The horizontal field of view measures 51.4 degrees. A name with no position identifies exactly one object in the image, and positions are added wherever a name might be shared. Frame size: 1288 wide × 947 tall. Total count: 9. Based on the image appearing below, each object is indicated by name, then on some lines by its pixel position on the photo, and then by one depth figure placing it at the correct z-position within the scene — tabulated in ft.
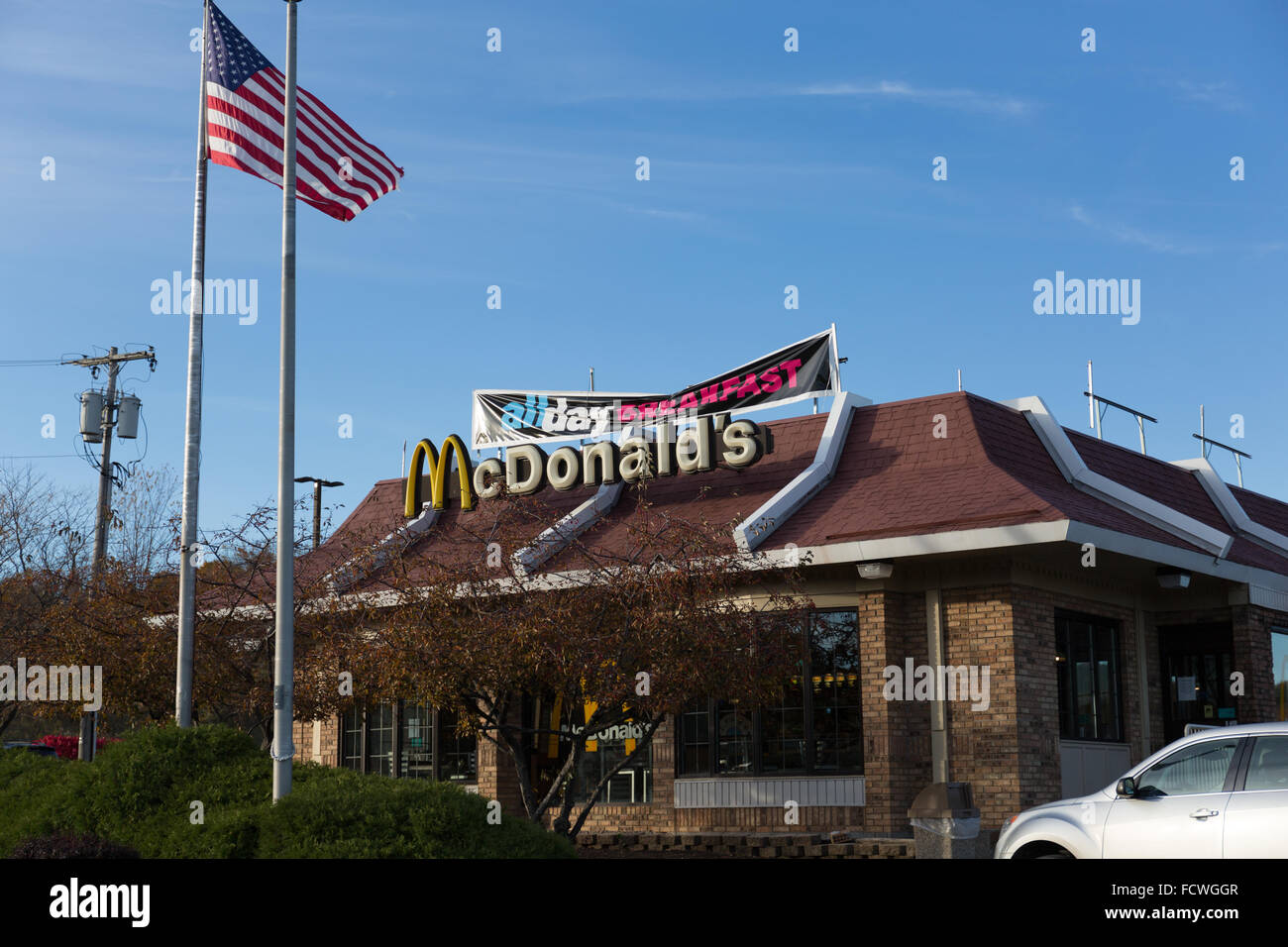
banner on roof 73.61
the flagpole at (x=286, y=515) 40.06
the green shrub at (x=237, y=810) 35.29
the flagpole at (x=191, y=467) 53.98
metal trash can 47.62
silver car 33.22
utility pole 95.45
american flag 51.39
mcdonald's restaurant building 58.59
